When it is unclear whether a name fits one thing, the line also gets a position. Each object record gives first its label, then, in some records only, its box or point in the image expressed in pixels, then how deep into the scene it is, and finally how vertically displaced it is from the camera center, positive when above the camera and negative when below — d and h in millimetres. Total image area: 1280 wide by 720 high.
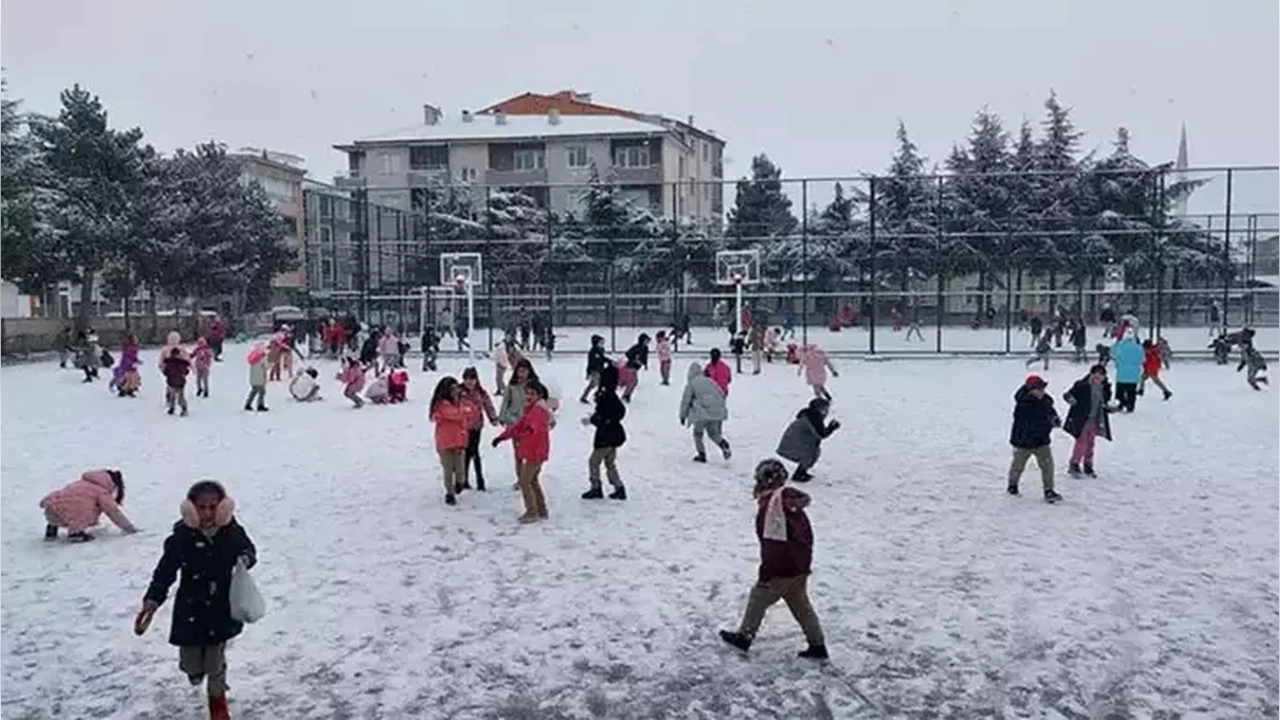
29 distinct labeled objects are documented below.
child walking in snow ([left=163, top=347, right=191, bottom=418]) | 18438 -1405
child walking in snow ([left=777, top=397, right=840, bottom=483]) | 12148 -1637
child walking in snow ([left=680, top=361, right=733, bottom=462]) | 13453 -1456
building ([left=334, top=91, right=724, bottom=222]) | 68375 +7723
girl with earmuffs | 5312 -1302
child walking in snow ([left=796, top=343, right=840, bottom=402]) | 20047 -1510
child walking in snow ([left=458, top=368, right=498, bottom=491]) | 11383 -1263
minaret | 40244 +4660
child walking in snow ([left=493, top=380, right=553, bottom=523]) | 10016 -1383
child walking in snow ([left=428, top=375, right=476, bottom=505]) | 11016 -1348
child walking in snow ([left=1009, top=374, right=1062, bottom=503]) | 11055 -1377
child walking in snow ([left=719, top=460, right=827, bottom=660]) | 6328 -1472
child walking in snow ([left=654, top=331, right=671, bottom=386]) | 24453 -1546
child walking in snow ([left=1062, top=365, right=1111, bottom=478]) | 12344 -1464
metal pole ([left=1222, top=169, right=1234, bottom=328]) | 33969 +853
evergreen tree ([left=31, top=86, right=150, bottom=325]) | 39875 +3729
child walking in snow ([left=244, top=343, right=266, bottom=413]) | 19453 -1573
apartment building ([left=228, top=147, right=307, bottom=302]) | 73250 +6836
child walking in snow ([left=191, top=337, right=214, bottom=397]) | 21203 -1461
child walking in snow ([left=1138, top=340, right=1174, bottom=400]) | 20562 -1523
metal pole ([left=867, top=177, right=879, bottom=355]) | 35094 +1256
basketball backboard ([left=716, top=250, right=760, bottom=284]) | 37219 +509
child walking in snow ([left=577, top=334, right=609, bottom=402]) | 19375 -1340
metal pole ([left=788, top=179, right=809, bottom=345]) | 36334 +1764
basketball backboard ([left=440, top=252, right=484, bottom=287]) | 34822 +471
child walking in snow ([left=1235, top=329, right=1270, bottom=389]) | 22391 -1644
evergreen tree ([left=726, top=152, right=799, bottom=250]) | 52062 +3570
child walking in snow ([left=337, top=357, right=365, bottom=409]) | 20047 -1702
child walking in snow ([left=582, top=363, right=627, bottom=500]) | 11102 -1488
